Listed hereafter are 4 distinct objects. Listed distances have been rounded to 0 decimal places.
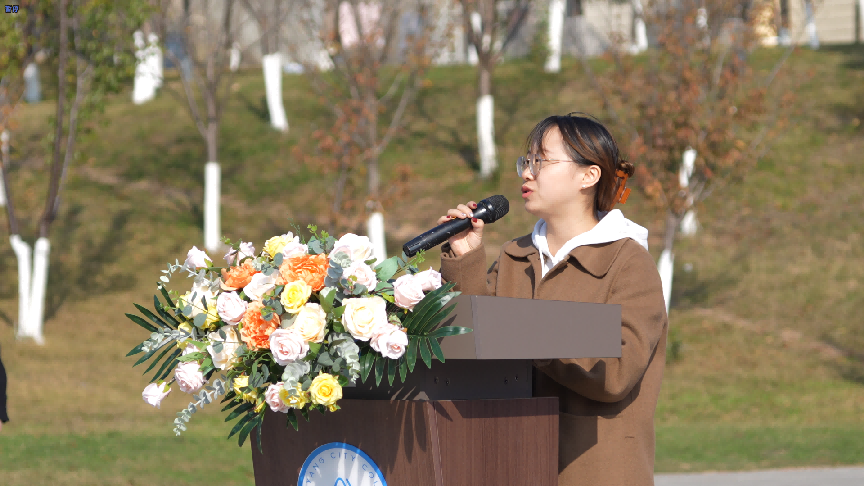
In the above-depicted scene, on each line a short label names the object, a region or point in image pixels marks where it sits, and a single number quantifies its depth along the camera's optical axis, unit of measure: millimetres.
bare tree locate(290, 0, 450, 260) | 31875
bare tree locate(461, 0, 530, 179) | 36656
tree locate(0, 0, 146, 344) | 27984
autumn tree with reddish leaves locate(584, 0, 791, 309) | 26437
